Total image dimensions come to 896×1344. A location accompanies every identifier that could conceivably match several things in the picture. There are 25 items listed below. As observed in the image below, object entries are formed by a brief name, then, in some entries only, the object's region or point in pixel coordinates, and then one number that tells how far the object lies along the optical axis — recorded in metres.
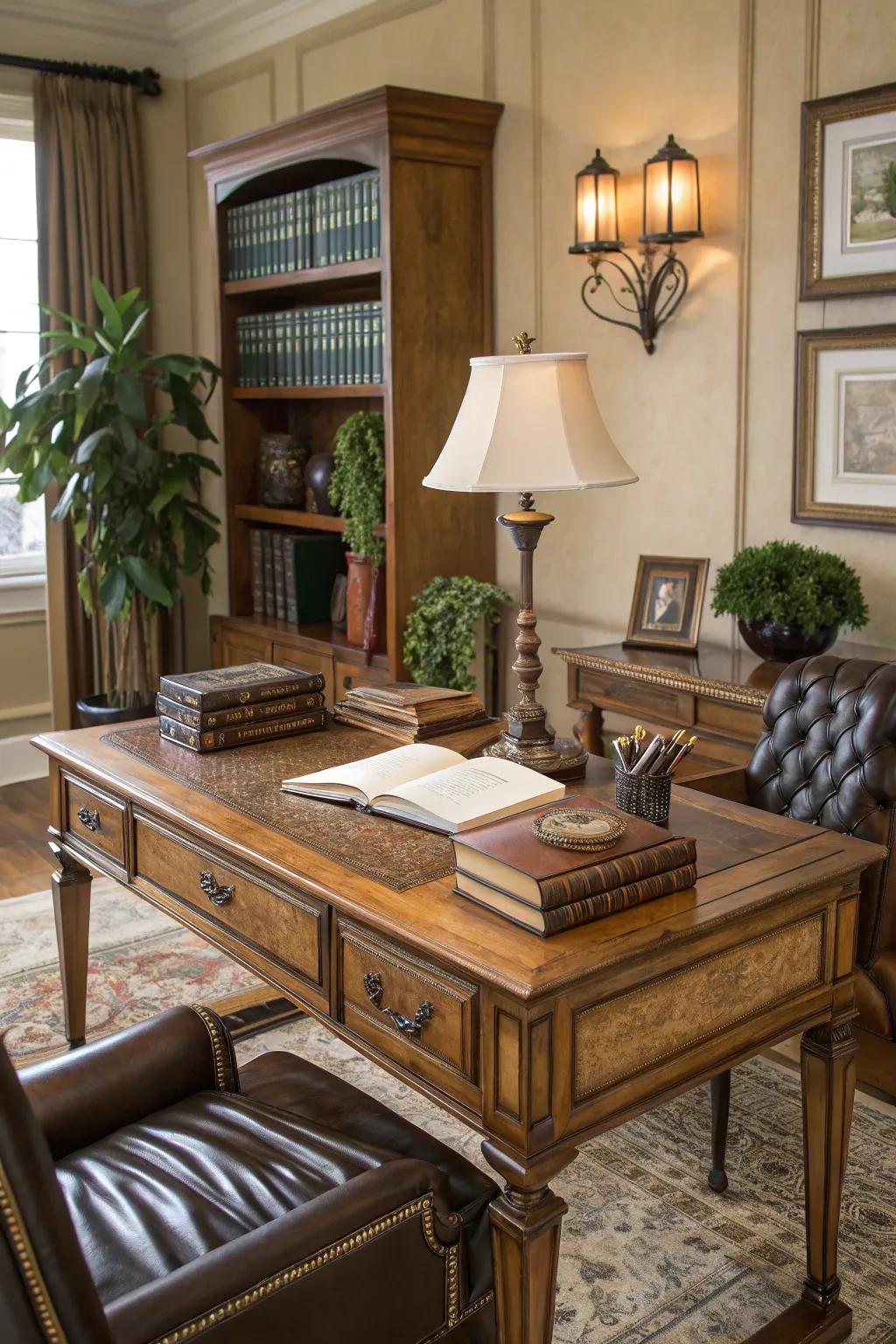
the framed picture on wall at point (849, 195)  3.00
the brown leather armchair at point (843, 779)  2.29
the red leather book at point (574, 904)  1.57
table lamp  2.00
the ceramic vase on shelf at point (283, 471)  4.89
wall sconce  3.38
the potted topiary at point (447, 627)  4.03
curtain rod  4.95
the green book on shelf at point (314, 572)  4.78
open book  1.92
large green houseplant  4.60
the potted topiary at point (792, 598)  2.98
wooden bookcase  3.92
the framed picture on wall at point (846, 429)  3.11
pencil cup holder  1.93
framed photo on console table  3.42
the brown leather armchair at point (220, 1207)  1.07
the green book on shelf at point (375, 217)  4.04
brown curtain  5.05
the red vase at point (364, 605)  4.29
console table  3.00
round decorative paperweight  1.65
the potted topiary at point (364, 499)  4.21
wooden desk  1.51
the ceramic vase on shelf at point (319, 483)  4.64
